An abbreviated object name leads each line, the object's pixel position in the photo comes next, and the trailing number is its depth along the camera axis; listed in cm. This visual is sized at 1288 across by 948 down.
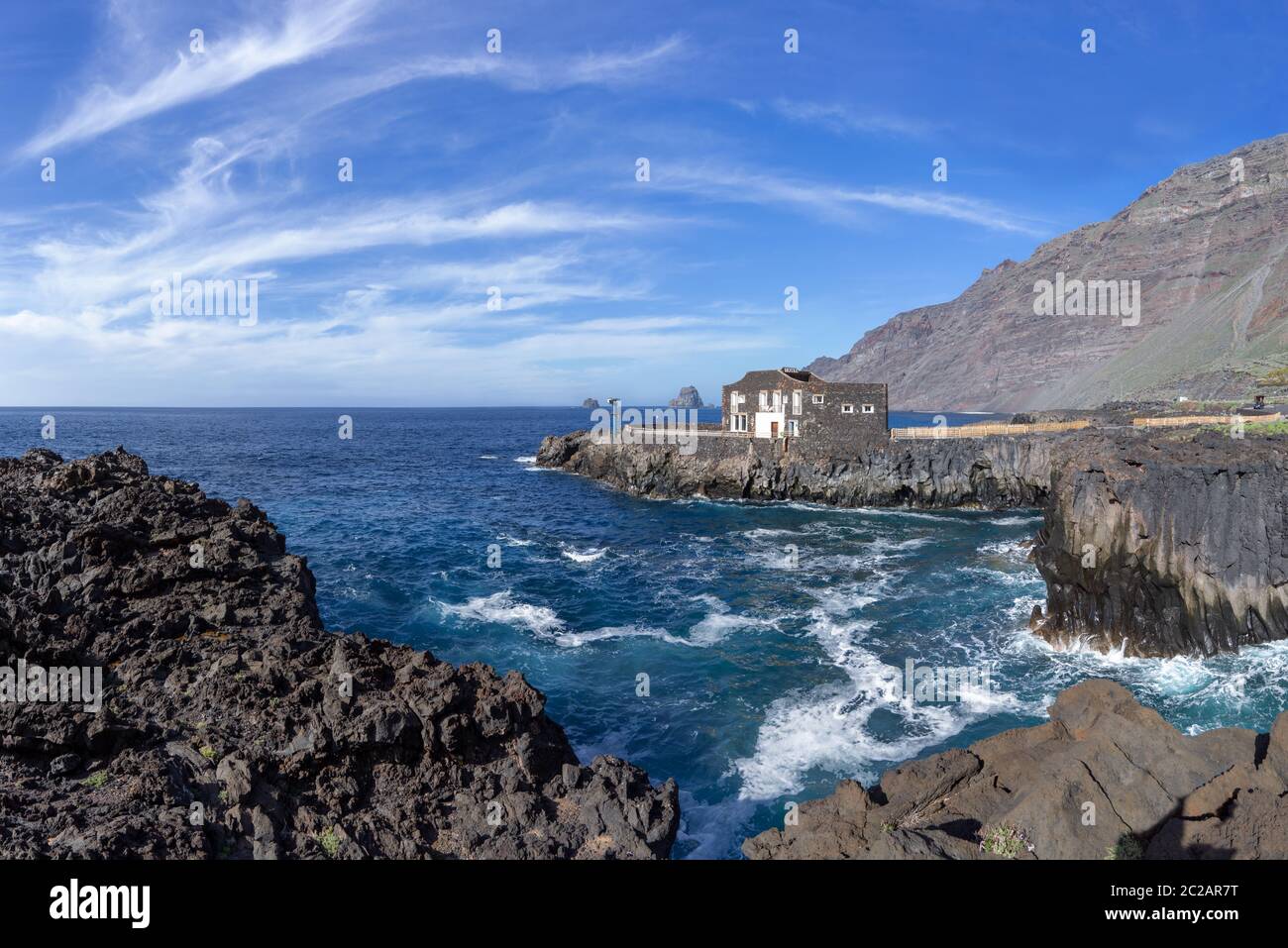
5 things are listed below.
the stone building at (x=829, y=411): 6450
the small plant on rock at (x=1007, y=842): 1019
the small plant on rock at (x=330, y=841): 1084
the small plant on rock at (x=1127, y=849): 998
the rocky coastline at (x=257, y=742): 1049
